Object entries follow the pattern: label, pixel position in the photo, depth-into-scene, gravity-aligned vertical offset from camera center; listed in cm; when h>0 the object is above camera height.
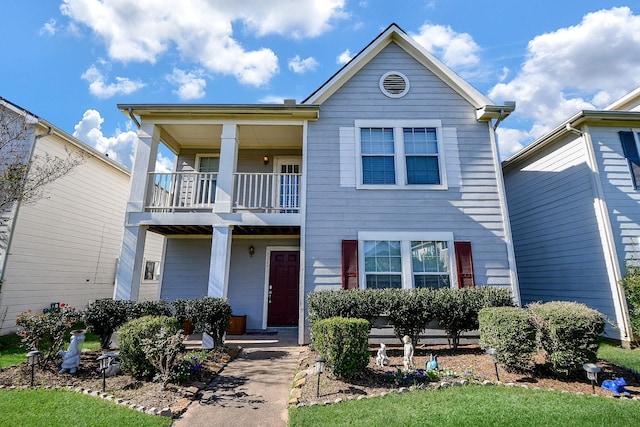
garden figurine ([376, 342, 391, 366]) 514 -125
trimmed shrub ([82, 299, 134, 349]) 630 -71
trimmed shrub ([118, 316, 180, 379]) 467 -101
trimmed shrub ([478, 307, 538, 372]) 460 -82
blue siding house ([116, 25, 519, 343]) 745 +228
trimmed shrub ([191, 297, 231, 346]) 625 -69
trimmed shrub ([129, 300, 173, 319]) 641 -56
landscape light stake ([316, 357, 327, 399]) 417 -112
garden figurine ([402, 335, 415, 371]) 477 -115
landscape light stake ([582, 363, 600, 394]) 395 -111
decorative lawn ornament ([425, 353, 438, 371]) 474 -127
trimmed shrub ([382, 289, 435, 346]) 611 -56
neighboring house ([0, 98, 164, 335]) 814 +147
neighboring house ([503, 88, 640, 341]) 739 +198
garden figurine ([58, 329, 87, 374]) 494 -119
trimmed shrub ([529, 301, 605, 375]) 442 -76
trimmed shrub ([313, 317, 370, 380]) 443 -92
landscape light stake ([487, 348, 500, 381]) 454 -106
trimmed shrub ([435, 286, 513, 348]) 616 -44
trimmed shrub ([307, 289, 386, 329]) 615 -43
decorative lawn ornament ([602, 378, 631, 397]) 406 -136
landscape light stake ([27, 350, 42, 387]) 445 -117
